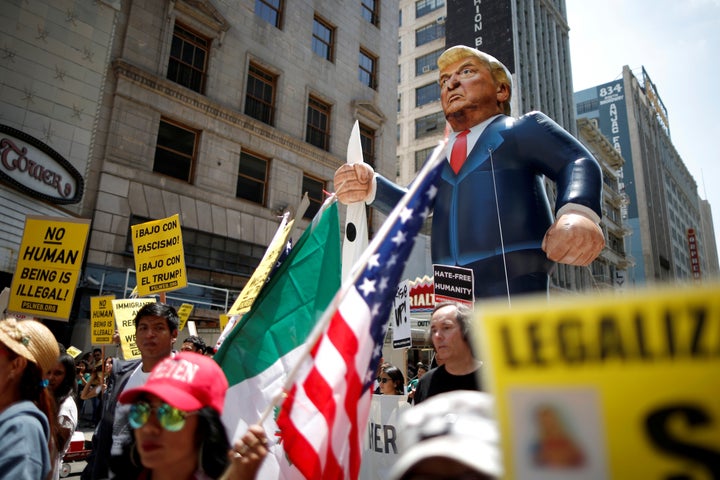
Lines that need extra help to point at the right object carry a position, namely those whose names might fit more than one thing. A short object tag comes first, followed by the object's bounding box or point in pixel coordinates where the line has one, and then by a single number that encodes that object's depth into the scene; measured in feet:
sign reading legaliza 2.27
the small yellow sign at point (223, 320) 26.55
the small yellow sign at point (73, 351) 32.67
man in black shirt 9.23
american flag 6.33
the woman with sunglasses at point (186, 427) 5.45
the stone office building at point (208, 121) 41.98
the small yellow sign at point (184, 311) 26.96
